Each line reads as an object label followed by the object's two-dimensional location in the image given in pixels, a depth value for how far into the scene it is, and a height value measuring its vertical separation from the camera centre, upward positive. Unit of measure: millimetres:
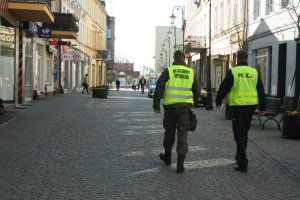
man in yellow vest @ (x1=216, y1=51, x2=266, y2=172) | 8297 -244
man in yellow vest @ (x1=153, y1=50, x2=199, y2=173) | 8109 -247
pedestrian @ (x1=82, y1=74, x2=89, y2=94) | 43275 -648
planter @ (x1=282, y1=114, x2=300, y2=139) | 12109 -1072
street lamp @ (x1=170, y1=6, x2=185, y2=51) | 42562 +5003
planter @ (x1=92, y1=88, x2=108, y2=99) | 33750 -947
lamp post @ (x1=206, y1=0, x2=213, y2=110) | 23689 -1024
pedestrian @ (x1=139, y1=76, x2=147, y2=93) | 53138 -343
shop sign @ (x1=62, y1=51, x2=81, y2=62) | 33959 +1436
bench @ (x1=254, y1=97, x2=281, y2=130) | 14658 -787
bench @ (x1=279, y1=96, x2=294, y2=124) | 15470 -676
